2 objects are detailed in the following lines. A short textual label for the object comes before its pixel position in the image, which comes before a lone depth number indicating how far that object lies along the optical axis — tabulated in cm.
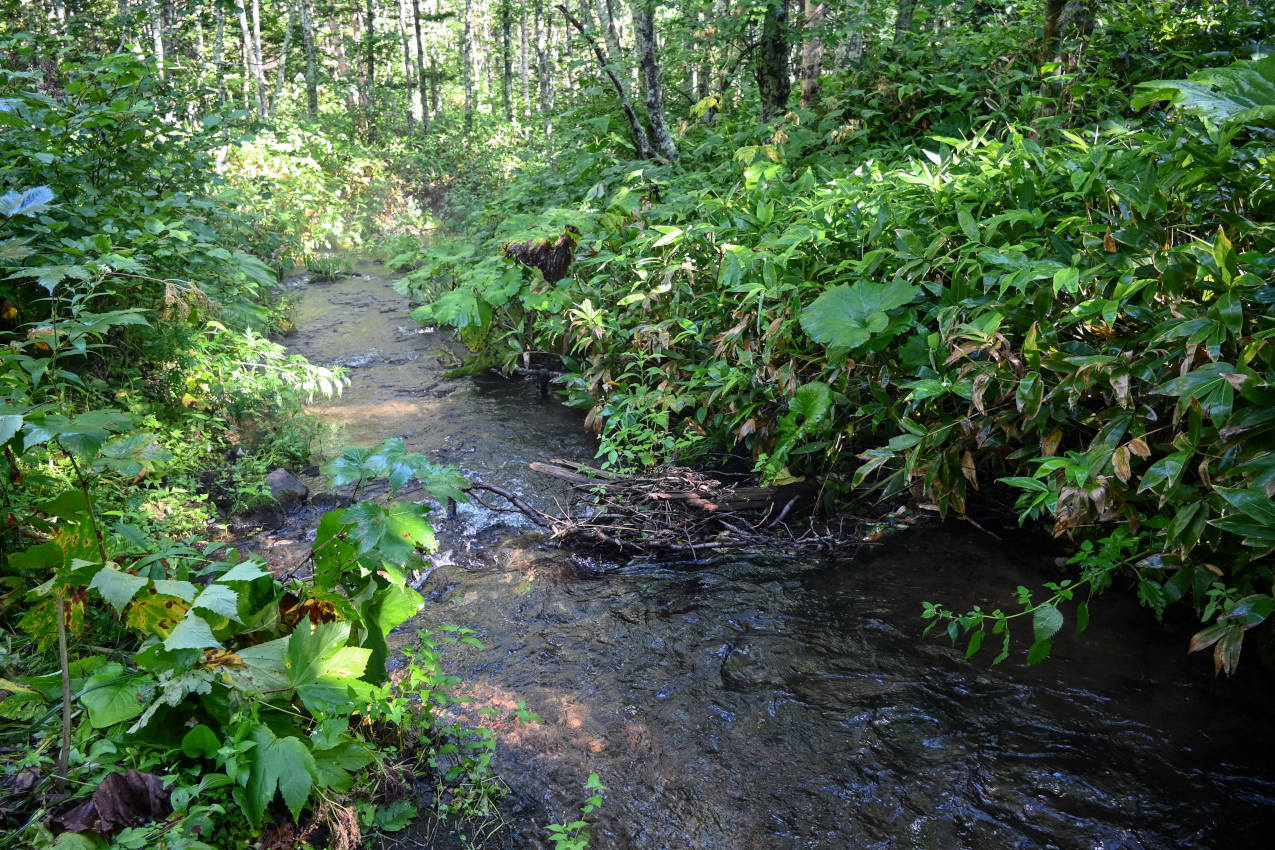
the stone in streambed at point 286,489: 519
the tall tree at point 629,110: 866
